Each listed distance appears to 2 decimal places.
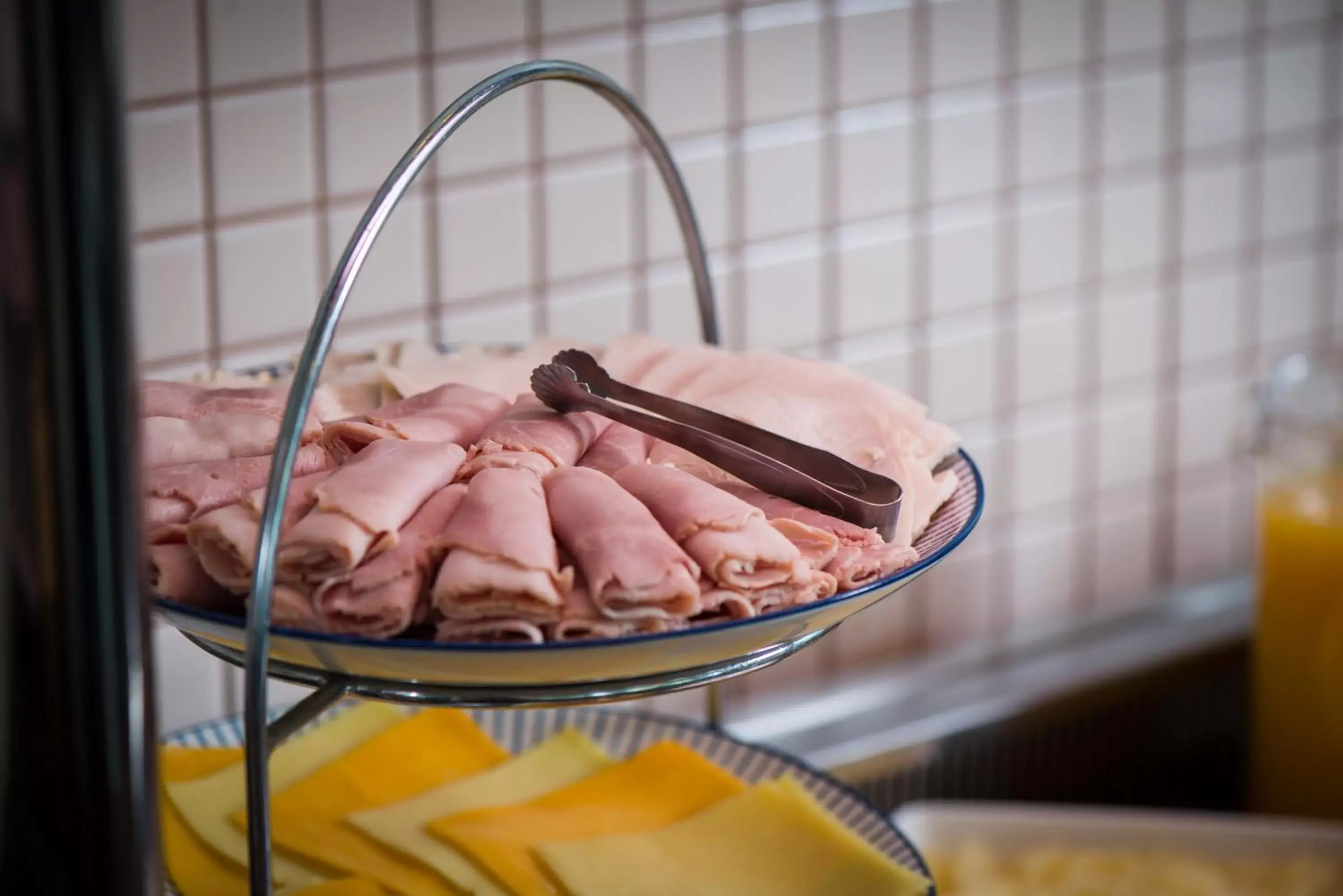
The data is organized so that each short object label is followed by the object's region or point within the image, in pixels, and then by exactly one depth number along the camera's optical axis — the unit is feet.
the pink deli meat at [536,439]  5.05
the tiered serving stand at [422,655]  4.74
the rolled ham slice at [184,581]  4.85
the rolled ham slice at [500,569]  4.76
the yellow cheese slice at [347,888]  5.21
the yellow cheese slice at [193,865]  5.28
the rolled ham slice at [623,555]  4.79
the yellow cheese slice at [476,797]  5.29
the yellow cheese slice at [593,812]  5.28
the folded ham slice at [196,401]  5.22
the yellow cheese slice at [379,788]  5.32
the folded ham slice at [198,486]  4.95
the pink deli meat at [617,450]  5.12
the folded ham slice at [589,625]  4.78
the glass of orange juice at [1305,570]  7.73
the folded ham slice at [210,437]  5.09
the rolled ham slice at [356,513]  4.80
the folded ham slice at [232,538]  4.83
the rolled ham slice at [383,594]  4.76
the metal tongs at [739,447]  5.03
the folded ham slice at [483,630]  4.76
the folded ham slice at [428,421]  5.10
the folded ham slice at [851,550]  4.92
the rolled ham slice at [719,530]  4.85
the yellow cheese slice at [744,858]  5.25
